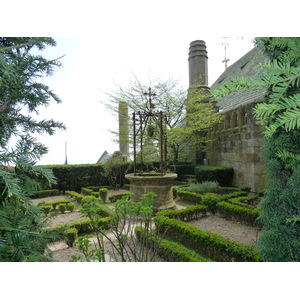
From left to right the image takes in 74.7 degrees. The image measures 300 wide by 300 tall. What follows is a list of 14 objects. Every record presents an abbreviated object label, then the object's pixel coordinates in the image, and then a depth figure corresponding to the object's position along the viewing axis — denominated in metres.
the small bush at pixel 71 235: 3.65
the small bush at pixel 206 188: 7.37
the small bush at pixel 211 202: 5.46
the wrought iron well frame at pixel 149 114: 5.39
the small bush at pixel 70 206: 6.27
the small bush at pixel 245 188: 6.97
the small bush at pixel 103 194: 7.70
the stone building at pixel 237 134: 7.10
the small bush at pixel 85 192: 8.28
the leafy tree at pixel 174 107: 10.70
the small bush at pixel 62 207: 6.05
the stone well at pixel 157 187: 5.27
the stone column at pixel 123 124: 11.52
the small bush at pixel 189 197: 6.50
